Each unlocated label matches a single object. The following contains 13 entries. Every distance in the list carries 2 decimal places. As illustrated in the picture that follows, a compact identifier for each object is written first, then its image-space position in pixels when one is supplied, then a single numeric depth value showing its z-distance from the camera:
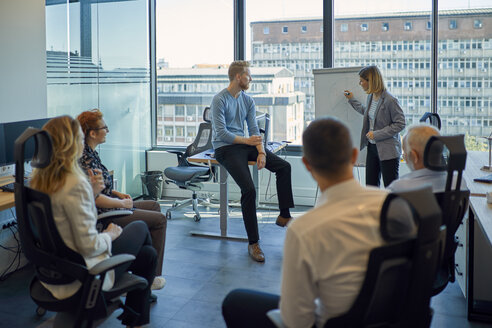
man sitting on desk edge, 4.51
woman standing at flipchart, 4.64
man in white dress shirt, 1.56
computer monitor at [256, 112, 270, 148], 4.93
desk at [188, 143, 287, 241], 4.84
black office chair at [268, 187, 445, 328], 1.49
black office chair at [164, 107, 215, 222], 5.73
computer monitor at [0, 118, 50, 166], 3.80
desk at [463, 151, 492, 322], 3.09
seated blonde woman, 2.29
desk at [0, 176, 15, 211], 3.32
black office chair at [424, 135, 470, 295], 2.00
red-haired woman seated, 3.12
